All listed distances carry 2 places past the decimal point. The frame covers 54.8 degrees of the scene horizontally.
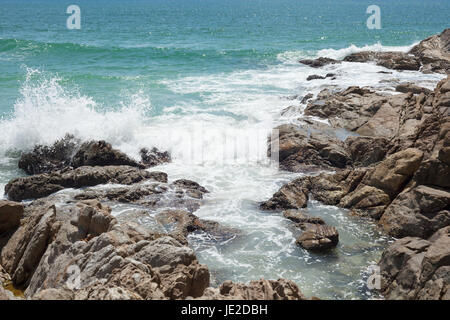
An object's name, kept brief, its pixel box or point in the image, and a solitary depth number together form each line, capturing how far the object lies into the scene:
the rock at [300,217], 11.54
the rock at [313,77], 29.72
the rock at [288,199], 12.77
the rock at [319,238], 10.41
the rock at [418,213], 10.30
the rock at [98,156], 15.04
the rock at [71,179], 13.27
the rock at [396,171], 12.07
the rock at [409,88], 20.80
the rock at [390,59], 30.16
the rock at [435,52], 29.35
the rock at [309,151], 15.57
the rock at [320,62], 35.94
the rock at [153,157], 16.45
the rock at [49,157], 15.61
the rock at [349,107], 18.06
